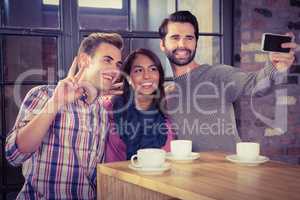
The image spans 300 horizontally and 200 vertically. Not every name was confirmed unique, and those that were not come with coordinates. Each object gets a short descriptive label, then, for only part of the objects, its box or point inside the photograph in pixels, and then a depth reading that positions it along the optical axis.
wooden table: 1.31
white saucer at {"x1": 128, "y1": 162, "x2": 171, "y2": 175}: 1.56
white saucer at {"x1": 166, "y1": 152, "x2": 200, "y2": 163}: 1.78
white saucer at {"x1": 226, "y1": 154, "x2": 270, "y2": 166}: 1.69
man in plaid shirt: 2.07
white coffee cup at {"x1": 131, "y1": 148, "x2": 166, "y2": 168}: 1.60
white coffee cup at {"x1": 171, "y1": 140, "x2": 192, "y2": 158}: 1.83
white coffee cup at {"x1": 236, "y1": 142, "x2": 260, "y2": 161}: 1.74
